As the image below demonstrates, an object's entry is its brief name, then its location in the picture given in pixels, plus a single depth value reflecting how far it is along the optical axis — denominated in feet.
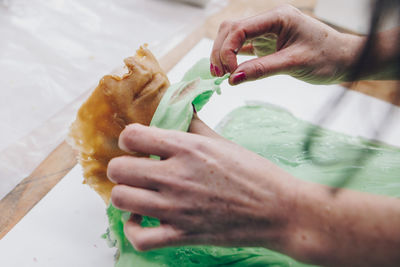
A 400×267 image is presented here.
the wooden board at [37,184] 2.80
